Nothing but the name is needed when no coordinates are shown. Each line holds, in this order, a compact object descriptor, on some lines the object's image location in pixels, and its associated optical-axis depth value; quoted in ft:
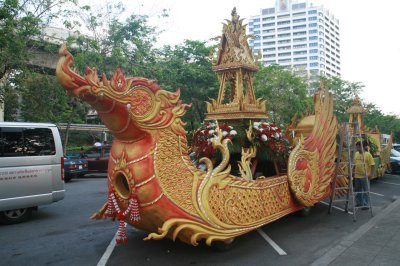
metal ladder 22.71
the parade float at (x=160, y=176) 13.01
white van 22.08
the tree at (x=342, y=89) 104.68
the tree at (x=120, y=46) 48.19
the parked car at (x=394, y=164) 50.18
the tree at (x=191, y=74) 56.24
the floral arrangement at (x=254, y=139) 19.08
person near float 24.18
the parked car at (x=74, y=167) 47.90
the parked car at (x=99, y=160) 55.67
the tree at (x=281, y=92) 77.61
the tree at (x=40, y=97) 47.23
